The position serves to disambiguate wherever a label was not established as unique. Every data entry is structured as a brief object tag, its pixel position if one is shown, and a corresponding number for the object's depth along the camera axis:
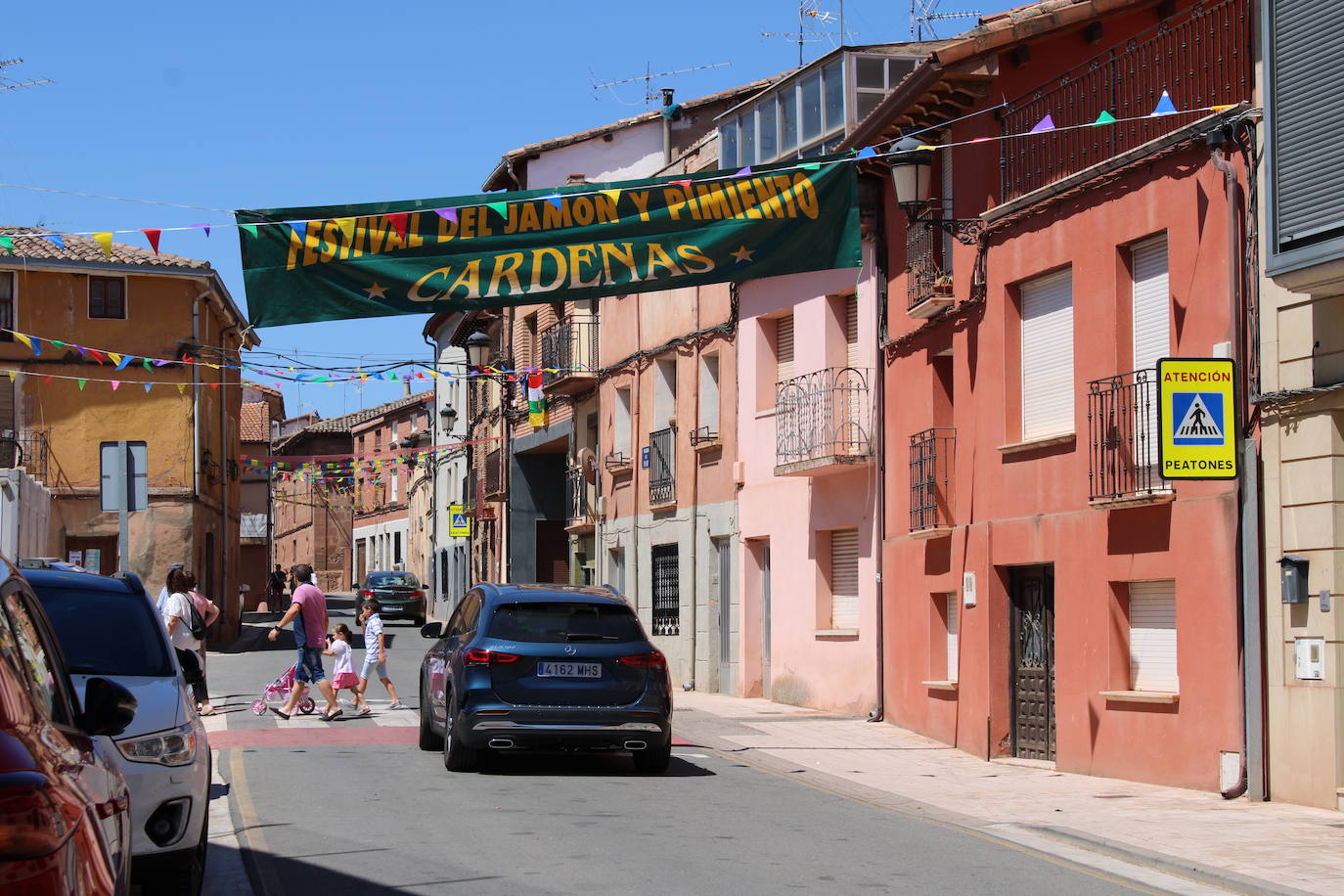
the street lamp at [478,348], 37.09
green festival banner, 15.65
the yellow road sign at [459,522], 50.06
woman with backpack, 18.77
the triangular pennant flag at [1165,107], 13.56
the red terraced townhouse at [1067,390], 14.36
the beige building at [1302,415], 12.71
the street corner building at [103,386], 37.28
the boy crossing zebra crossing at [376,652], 21.03
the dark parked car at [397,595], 49.59
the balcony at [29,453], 37.06
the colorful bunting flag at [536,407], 39.38
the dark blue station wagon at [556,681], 14.08
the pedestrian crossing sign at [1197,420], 13.52
